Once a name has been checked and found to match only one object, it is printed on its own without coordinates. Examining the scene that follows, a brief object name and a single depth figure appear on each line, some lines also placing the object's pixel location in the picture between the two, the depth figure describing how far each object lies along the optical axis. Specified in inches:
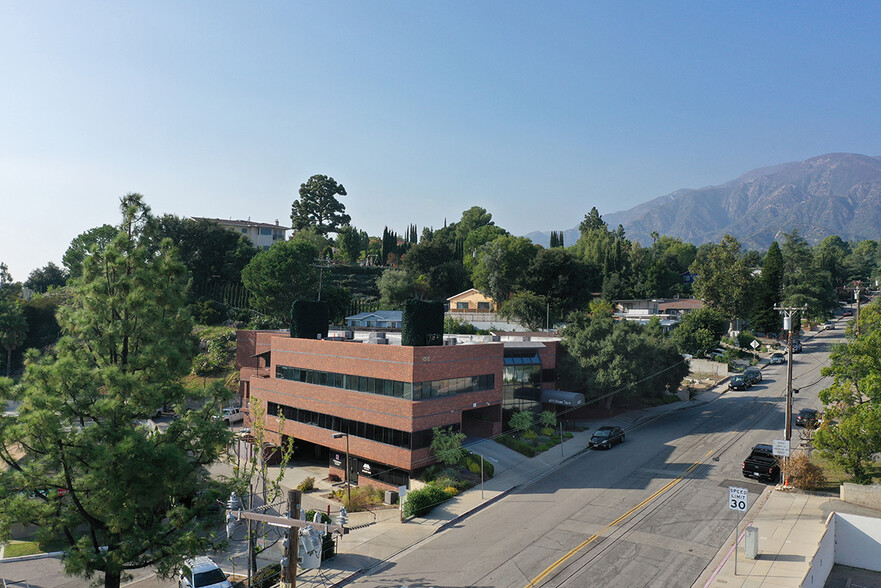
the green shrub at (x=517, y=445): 1528.1
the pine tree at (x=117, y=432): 637.9
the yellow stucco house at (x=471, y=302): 4003.4
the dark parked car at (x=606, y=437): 1589.6
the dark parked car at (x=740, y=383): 2427.4
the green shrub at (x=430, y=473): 1334.9
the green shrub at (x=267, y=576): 876.6
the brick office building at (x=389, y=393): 1364.4
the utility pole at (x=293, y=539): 751.7
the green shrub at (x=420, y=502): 1157.7
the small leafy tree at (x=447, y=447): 1346.0
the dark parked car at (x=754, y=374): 2498.9
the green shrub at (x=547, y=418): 1707.8
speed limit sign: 863.1
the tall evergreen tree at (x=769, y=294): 3695.9
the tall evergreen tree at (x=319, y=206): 5506.9
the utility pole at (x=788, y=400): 1291.0
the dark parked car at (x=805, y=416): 1731.1
